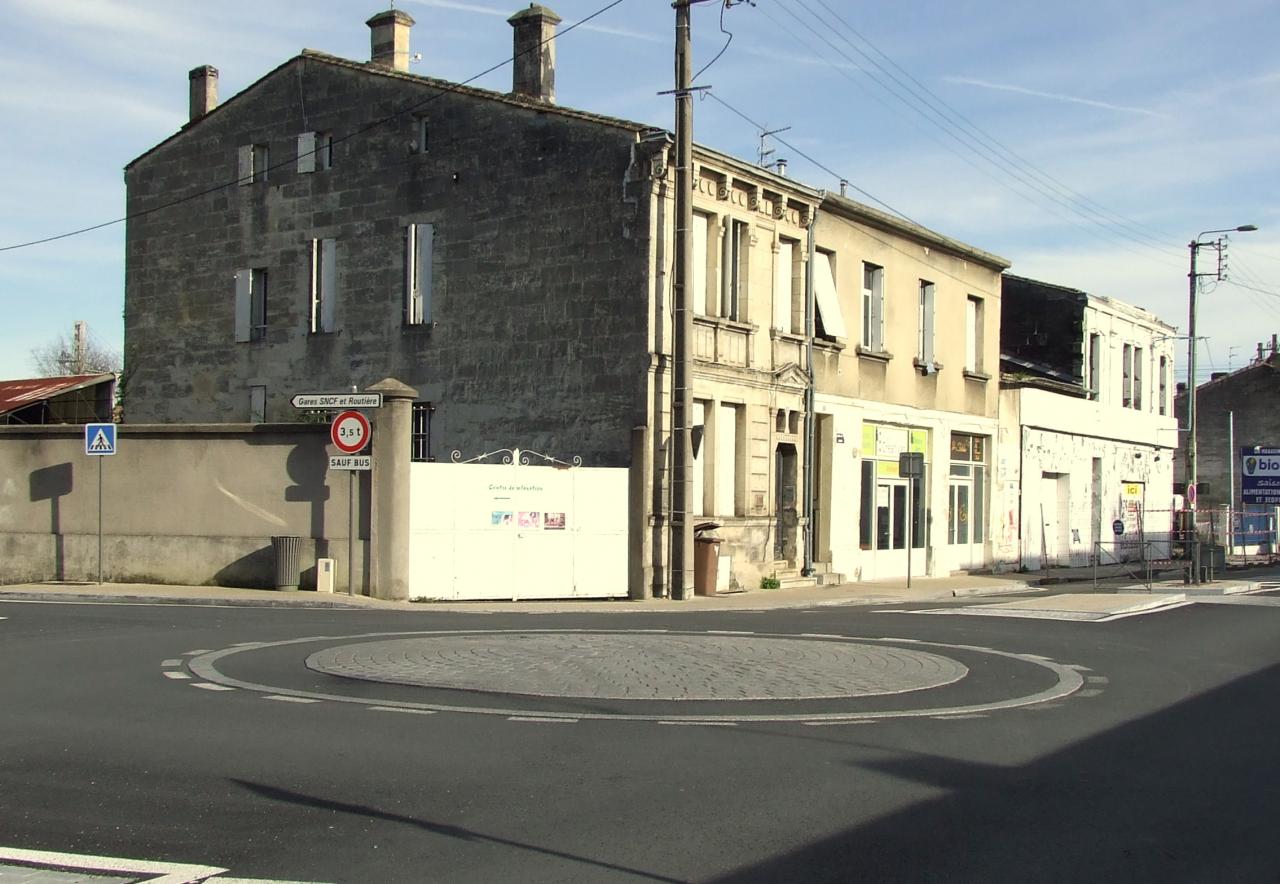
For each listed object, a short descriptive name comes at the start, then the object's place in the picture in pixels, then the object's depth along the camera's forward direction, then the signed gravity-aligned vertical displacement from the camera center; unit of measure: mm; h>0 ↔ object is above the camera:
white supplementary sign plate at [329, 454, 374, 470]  20688 +380
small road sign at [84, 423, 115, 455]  21703 +736
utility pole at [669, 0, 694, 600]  22828 +2898
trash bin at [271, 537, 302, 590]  21375 -1230
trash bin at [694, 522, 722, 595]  24062 -1317
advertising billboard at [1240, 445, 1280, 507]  48125 +536
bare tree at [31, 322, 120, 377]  69875 +7387
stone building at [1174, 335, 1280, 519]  65938 +3659
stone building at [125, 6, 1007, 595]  24094 +3907
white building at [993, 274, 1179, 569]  36188 +1867
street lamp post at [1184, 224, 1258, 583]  40406 +3693
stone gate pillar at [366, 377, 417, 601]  20906 -134
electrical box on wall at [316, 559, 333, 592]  21156 -1371
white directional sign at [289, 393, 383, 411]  20672 +1337
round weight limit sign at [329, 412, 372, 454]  20719 +849
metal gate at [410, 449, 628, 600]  21297 -724
